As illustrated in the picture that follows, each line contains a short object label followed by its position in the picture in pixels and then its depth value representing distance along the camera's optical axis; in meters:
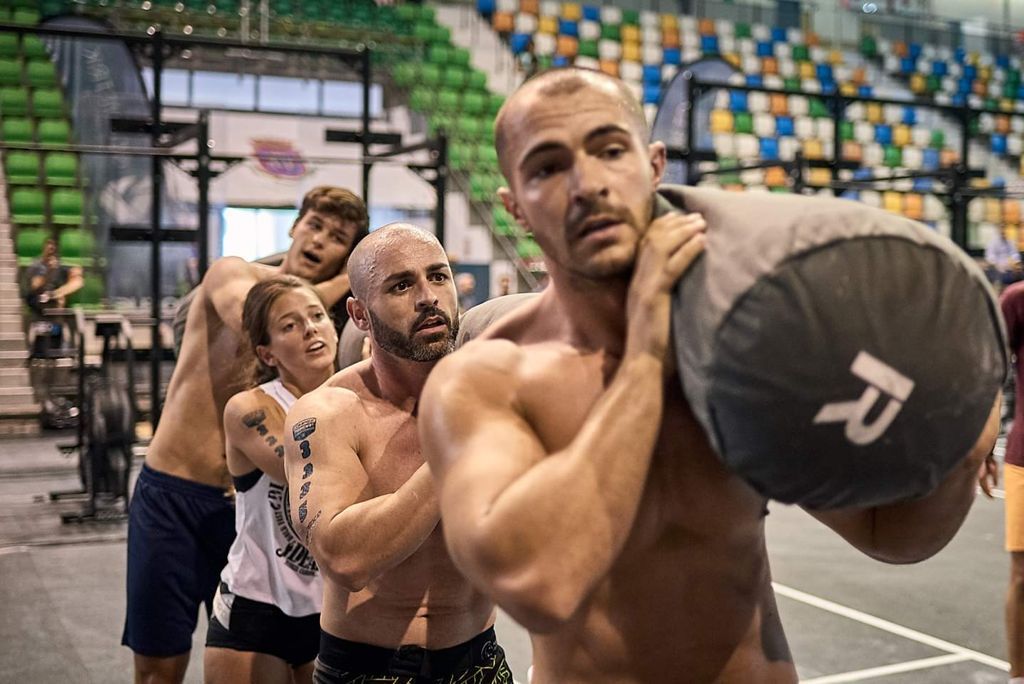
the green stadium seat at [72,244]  11.78
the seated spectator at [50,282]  9.61
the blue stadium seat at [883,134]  18.61
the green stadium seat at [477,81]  15.73
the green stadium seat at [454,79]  15.42
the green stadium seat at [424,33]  15.60
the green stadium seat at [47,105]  12.68
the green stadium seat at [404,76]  14.56
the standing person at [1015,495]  3.56
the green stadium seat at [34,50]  12.89
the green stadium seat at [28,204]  12.13
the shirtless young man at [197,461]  3.10
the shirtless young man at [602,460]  1.21
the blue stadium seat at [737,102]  17.67
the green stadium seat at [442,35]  15.79
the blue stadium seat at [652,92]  17.02
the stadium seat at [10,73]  12.73
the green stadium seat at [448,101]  14.67
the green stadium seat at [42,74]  12.91
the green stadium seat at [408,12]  15.55
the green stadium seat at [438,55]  15.60
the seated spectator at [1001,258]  10.31
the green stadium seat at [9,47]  12.88
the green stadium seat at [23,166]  12.44
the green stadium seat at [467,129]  14.44
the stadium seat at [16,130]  12.32
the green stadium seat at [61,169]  12.43
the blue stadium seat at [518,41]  16.44
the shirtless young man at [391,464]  2.09
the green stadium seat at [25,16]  13.12
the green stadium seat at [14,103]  12.48
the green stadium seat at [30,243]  11.77
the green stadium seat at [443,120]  14.02
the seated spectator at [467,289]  11.36
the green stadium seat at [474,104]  15.19
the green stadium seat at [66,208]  12.16
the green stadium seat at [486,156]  14.45
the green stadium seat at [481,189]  13.91
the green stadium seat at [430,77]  14.81
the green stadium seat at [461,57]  15.89
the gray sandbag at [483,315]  1.93
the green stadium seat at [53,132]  12.41
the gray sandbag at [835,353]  1.12
